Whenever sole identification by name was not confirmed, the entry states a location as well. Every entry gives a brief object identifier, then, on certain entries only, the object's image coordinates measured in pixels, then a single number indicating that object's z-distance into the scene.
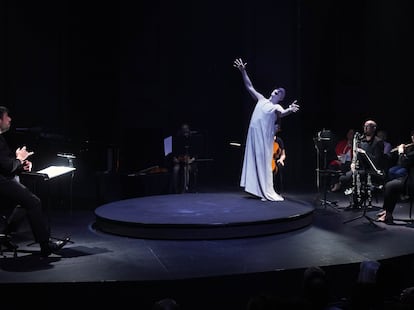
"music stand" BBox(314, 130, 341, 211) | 8.39
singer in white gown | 7.74
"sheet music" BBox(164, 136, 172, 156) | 9.58
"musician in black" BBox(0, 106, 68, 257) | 5.23
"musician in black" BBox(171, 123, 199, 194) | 9.68
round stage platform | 6.21
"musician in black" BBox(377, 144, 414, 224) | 7.12
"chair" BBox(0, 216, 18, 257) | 5.59
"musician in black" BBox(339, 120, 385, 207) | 7.81
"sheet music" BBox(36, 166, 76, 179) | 5.49
